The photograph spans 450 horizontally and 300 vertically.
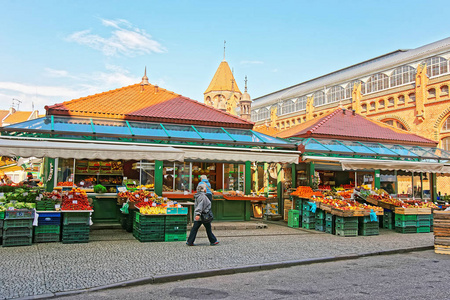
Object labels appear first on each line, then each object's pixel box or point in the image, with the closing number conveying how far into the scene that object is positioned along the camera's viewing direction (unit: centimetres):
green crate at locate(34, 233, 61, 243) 941
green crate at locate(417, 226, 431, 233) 1377
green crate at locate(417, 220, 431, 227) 1376
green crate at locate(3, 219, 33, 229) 884
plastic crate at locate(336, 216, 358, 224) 1230
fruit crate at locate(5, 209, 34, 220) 890
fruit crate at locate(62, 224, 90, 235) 948
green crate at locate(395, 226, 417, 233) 1343
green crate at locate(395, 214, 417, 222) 1343
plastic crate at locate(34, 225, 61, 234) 940
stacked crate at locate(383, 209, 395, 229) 1477
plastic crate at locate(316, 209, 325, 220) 1333
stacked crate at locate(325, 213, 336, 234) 1280
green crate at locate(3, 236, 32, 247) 885
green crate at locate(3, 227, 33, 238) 884
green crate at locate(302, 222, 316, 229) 1388
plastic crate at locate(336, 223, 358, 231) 1232
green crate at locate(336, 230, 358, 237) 1234
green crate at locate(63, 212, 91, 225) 952
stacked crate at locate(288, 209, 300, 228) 1434
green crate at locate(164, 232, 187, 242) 1031
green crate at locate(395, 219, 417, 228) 1345
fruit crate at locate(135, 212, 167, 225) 1005
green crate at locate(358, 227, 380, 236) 1266
